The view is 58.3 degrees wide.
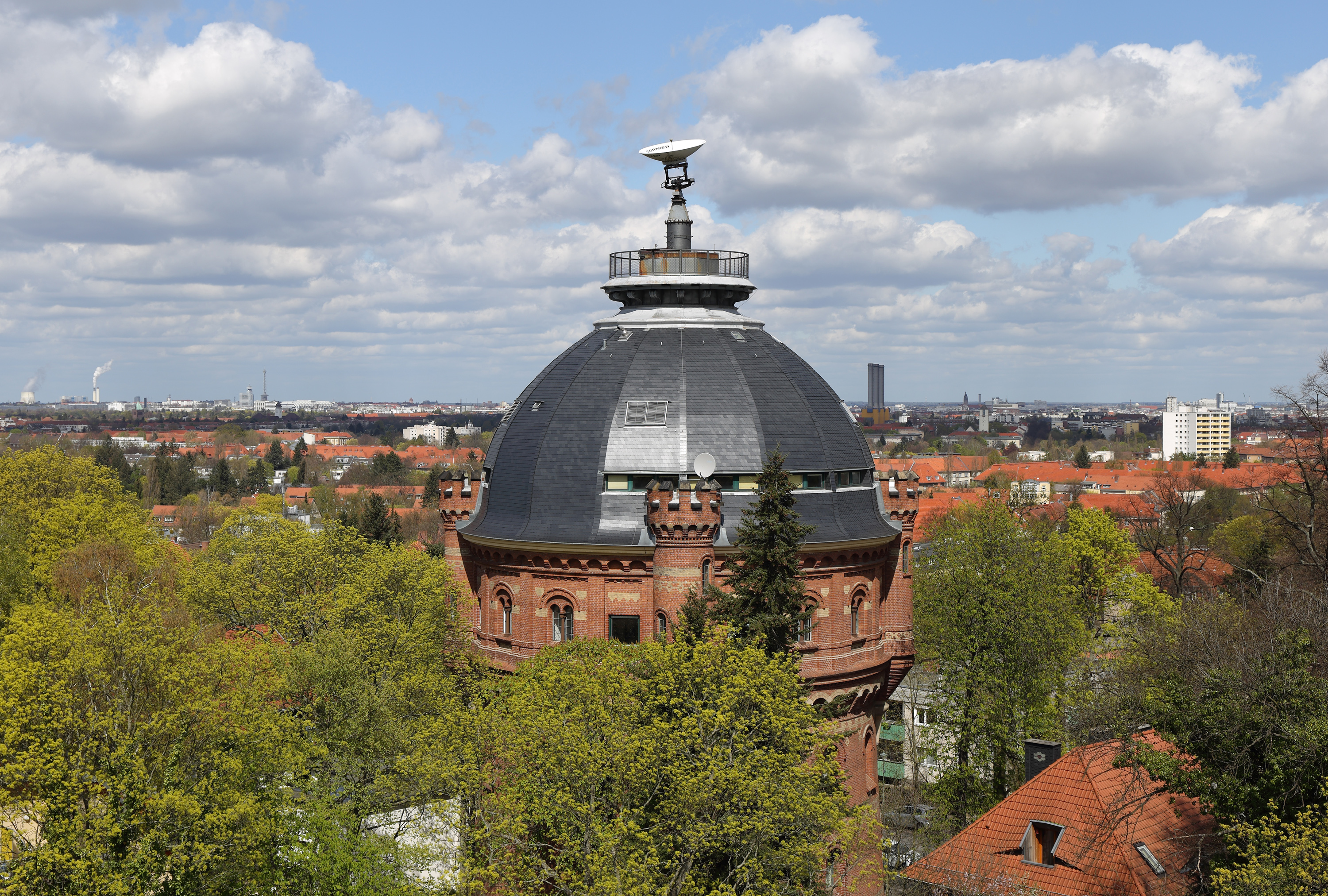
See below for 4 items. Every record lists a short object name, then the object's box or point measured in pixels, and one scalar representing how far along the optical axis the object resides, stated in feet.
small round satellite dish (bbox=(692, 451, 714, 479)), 137.69
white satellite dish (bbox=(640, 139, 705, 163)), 164.04
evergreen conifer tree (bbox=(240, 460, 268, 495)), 548.31
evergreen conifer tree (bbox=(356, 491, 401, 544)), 270.26
